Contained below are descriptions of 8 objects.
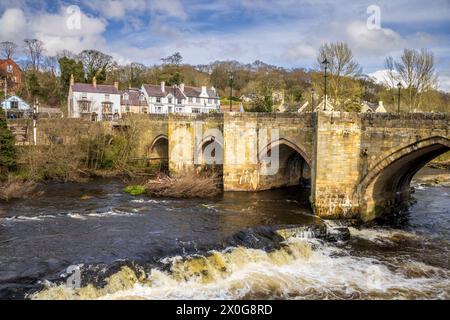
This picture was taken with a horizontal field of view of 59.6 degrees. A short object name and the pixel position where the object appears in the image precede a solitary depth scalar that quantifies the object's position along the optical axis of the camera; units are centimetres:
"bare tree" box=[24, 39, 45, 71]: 6775
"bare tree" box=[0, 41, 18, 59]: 6562
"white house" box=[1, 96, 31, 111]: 4802
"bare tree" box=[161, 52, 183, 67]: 8762
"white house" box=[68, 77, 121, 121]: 5056
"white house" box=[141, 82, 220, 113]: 5994
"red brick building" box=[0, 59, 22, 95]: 5681
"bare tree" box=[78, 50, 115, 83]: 6731
